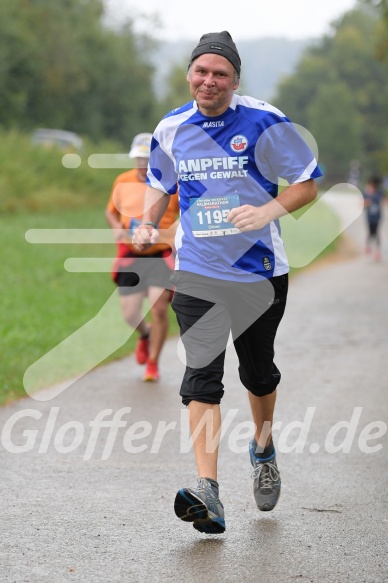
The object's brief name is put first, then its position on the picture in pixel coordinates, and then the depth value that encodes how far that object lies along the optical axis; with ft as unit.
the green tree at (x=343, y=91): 407.44
